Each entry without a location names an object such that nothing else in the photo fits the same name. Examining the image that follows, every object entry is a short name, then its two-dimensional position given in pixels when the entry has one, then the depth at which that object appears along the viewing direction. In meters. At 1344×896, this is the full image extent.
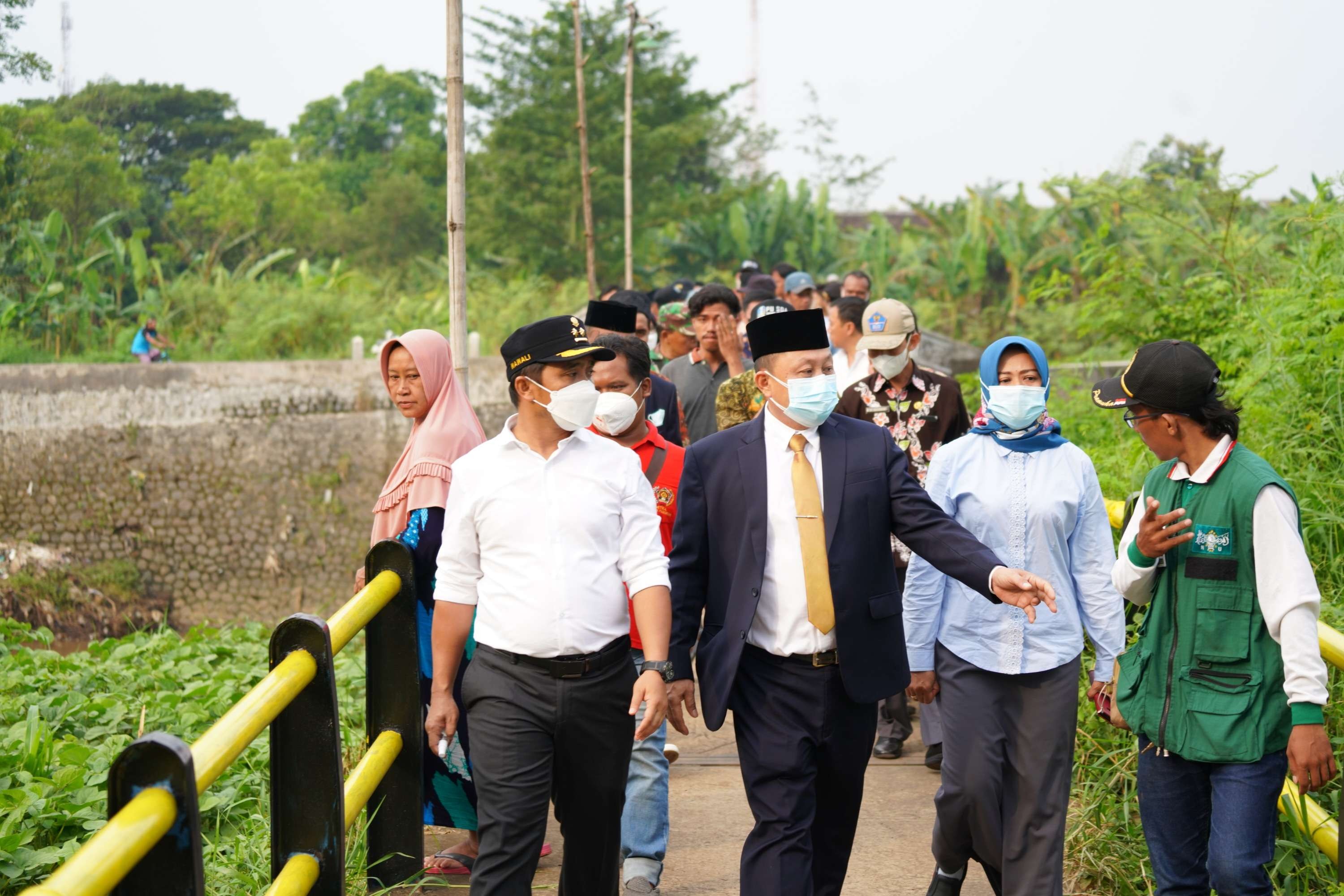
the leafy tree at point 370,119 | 54.53
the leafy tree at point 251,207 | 31.48
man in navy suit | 3.40
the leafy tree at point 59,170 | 19.45
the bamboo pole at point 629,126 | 17.23
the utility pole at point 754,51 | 47.78
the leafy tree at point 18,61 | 15.66
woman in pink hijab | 4.12
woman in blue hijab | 3.66
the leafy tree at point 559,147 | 26.78
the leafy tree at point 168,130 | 31.11
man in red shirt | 4.12
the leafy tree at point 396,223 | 35.31
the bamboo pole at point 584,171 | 15.99
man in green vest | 2.99
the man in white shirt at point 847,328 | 7.40
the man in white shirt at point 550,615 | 3.25
